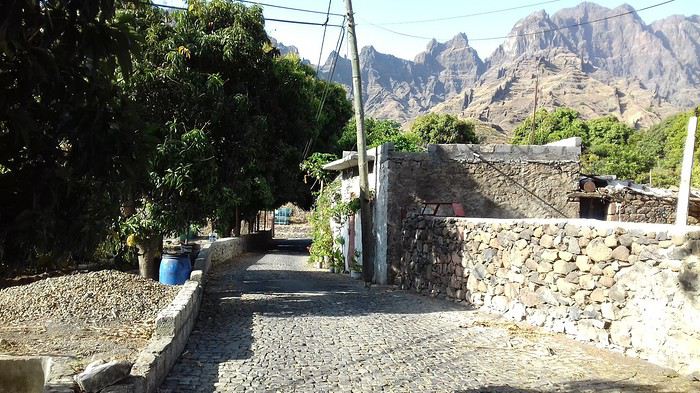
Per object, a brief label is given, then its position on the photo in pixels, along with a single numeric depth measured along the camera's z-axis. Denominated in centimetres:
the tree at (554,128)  5868
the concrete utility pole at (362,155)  1529
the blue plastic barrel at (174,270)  1319
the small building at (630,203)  1516
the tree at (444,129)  5143
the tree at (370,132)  3162
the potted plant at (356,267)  1747
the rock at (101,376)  464
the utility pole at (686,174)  748
